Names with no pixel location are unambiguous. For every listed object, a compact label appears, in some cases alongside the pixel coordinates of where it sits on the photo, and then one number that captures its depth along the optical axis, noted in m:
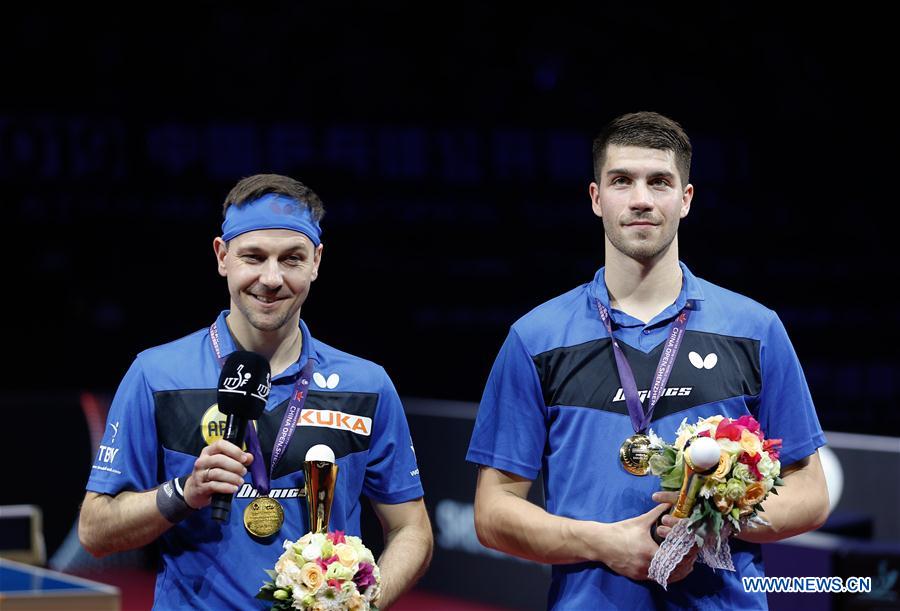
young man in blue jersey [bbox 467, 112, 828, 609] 6.54
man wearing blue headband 6.51
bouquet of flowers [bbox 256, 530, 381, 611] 5.91
